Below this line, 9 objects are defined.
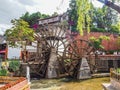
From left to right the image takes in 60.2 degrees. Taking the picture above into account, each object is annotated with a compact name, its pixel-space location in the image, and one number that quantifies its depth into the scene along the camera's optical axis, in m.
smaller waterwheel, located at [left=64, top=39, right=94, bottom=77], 9.36
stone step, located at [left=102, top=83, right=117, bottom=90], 4.35
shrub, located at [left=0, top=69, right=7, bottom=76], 6.34
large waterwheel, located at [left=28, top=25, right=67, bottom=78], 9.03
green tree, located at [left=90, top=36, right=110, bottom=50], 11.90
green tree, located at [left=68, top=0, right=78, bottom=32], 14.52
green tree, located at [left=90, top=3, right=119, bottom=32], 15.20
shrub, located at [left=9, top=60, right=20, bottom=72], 8.46
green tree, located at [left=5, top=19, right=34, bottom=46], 9.28
